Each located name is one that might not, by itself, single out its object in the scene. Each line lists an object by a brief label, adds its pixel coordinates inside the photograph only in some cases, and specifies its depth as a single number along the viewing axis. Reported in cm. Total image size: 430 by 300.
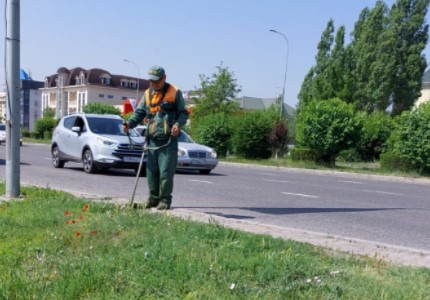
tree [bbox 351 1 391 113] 5044
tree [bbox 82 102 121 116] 5978
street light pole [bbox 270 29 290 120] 3956
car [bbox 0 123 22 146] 4134
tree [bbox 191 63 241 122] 5178
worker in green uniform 757
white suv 1620
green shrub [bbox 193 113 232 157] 3269
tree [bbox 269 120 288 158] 3122
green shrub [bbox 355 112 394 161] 3350
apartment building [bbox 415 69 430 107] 6706
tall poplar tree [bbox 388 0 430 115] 5050
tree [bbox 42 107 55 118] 9887
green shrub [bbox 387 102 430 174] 2350
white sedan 1869
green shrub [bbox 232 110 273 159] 3117
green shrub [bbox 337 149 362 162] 3464
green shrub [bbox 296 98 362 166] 2670
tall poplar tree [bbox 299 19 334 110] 5534
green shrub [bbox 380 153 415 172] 2491
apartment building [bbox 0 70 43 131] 12538
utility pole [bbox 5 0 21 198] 866
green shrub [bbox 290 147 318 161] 2884
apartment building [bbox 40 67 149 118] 10181
